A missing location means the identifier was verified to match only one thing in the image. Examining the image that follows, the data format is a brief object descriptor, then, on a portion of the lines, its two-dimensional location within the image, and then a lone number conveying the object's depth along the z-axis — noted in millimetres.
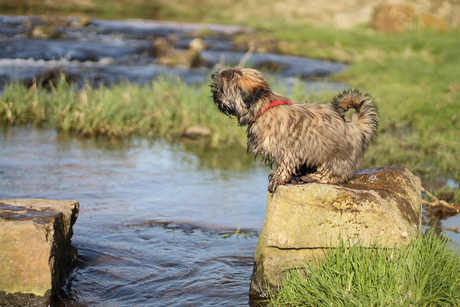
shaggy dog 4707
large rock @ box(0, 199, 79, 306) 4258
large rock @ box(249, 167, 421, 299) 4488
